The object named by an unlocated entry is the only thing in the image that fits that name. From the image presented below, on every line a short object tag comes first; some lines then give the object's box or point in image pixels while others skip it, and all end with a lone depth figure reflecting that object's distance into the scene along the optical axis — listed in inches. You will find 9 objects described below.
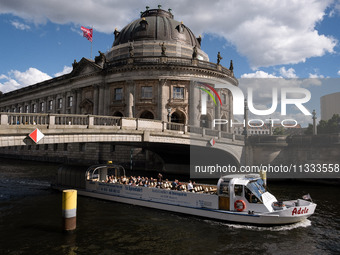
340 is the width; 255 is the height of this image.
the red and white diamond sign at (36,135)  708.7
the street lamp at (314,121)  1610.0
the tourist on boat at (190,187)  792.9
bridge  709.3
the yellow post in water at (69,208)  581.3
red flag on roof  1934.1
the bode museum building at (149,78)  1786.4
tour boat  657.6
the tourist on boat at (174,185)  816.4
